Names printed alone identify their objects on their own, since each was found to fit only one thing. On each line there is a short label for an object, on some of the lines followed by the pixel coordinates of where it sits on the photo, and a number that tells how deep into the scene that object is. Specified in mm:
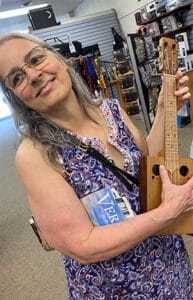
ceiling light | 7959
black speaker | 5424
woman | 627
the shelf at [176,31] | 4200
